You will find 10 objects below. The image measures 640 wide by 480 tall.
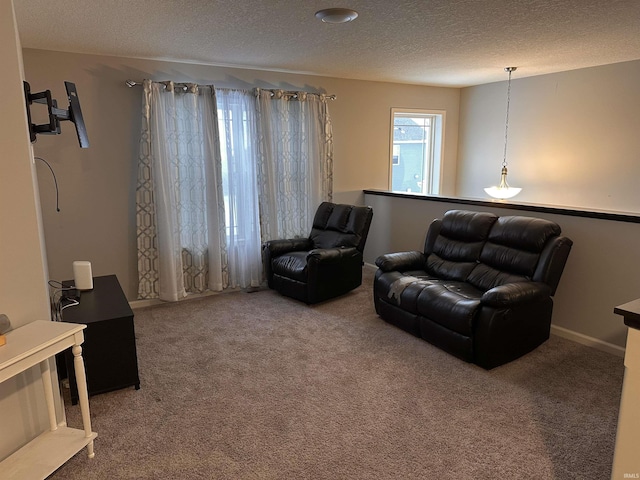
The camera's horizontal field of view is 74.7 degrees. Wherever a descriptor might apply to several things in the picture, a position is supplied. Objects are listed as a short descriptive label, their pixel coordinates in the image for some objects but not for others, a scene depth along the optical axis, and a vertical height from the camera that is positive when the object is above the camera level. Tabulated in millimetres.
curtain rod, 3894 +786
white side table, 1753 -1074
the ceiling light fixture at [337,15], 2672 +964
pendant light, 4988 -328
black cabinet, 2539 -1098
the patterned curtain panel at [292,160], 4648 +60
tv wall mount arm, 2400 +344
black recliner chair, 4191 -951
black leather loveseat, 2891 -960
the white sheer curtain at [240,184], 4430 -190
